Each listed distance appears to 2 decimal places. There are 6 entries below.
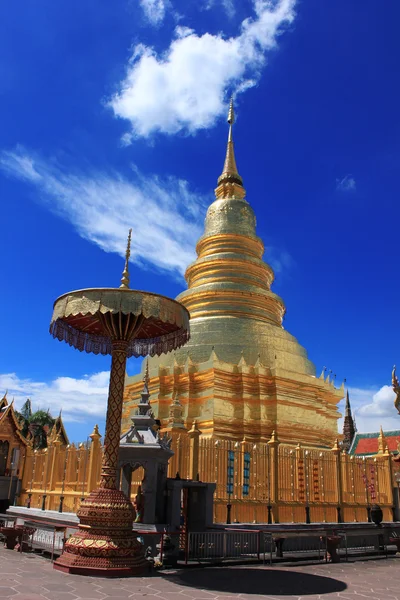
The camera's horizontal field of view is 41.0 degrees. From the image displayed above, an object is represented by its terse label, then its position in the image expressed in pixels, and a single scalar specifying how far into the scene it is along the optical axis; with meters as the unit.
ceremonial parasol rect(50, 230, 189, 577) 8.52
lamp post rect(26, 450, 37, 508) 17.99
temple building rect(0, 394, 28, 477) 22.33
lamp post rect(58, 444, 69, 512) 15.23
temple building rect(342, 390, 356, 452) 47.69
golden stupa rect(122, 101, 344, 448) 22.28
